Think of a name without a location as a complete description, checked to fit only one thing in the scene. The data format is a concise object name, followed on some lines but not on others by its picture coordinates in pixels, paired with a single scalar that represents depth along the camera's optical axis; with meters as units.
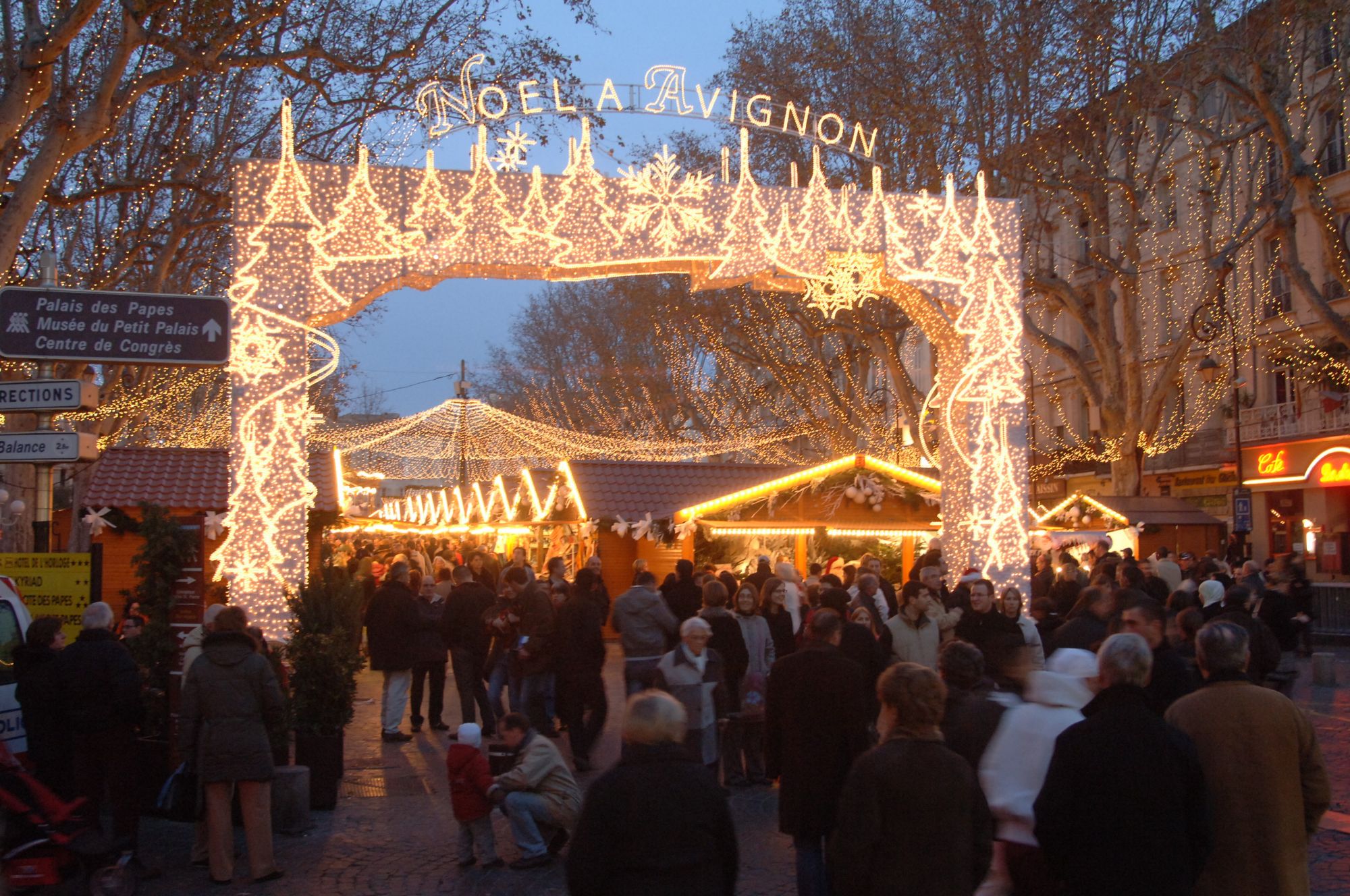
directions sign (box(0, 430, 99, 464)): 7.74
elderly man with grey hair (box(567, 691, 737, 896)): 3.76
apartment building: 24.86
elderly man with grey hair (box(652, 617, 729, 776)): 8.38
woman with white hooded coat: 4.82
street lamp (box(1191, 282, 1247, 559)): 22.55
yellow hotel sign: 8.79
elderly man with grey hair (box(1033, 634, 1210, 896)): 4.16
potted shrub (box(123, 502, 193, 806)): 8.20
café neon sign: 27.36
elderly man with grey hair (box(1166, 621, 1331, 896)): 4.48
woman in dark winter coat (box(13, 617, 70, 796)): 6.93
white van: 7.39
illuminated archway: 11.02
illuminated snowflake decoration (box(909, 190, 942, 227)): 12.85
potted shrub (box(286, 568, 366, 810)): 8.80
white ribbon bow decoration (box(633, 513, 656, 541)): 21.25
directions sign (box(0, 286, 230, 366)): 7.89
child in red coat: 7.25
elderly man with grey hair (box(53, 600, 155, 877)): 6.92
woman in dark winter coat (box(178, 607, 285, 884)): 6.84
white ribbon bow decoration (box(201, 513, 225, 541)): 14.76
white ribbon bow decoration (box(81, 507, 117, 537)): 18.92
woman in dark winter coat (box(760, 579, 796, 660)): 10.23
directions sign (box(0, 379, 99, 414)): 7.94
